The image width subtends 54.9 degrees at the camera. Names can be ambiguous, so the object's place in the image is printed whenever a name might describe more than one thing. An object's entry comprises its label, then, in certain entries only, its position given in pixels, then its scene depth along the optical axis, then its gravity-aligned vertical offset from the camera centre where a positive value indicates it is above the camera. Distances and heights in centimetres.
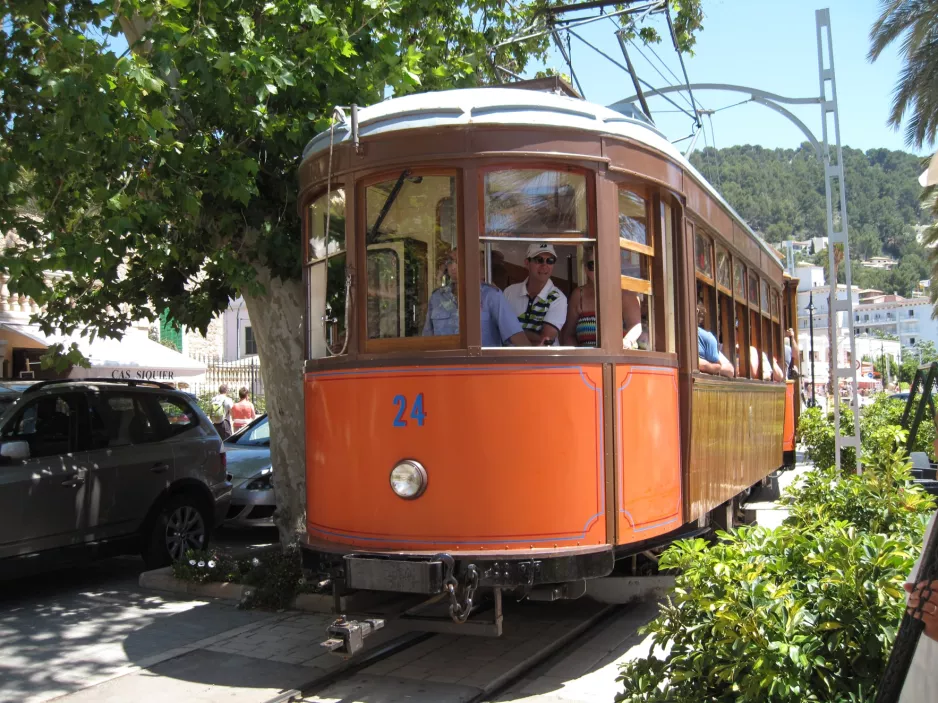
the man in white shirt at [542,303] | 558 +53
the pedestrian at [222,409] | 1624 -27
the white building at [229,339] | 3441 +238
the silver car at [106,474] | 737 -69
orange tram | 518 +24
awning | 1692 +71
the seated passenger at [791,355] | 1332 +43
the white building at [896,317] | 12094 +914
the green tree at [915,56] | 1916 +714
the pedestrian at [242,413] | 1708 -35
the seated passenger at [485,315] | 538 +45
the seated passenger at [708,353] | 677 +25
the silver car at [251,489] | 1065 -113
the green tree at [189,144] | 660 +196
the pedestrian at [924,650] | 244 -74
